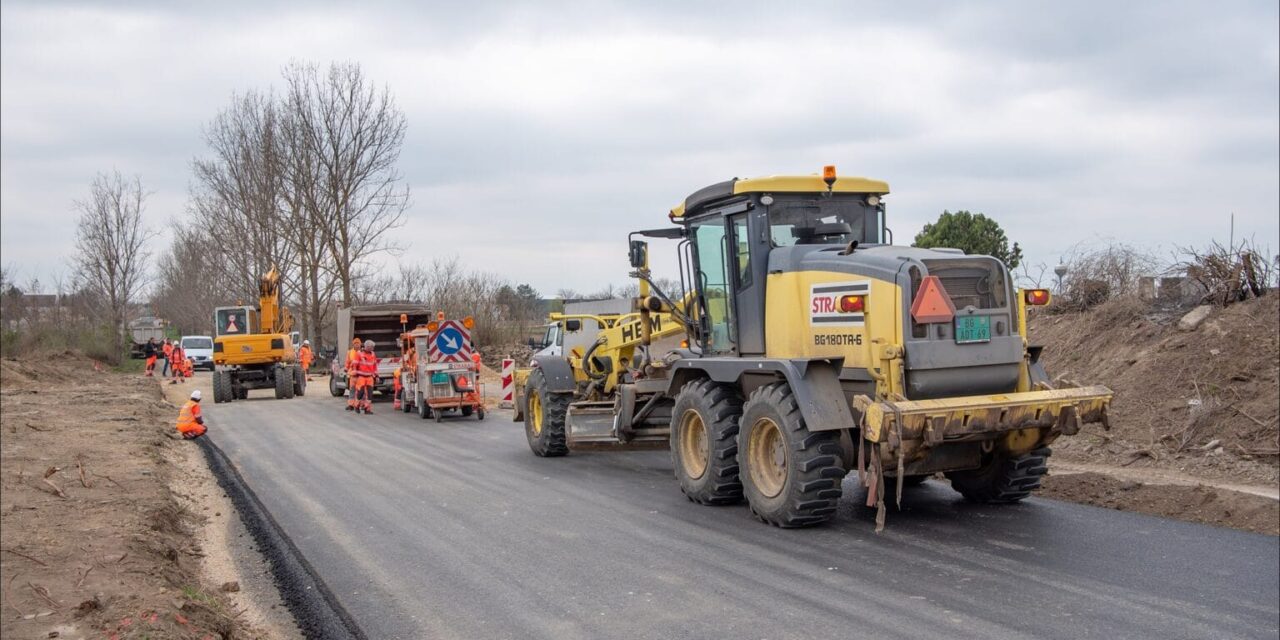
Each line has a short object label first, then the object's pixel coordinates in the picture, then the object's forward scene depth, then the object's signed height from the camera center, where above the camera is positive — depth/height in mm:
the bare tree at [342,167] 44375 +7626
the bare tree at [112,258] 58031 +4999
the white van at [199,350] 47406 -372
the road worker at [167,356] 41116 -562
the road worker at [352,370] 22875 -718
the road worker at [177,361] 38781 -721
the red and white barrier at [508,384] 21500 -1086
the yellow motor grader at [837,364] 8109 -320
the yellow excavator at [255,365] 27641 -686
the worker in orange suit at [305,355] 33156 -516
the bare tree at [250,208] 46438 +6461
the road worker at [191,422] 16344 -1304
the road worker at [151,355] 39144 -467
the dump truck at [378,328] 27109 +287
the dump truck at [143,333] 57781 +634
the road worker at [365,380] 22469 -934
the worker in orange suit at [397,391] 23281 -1242
